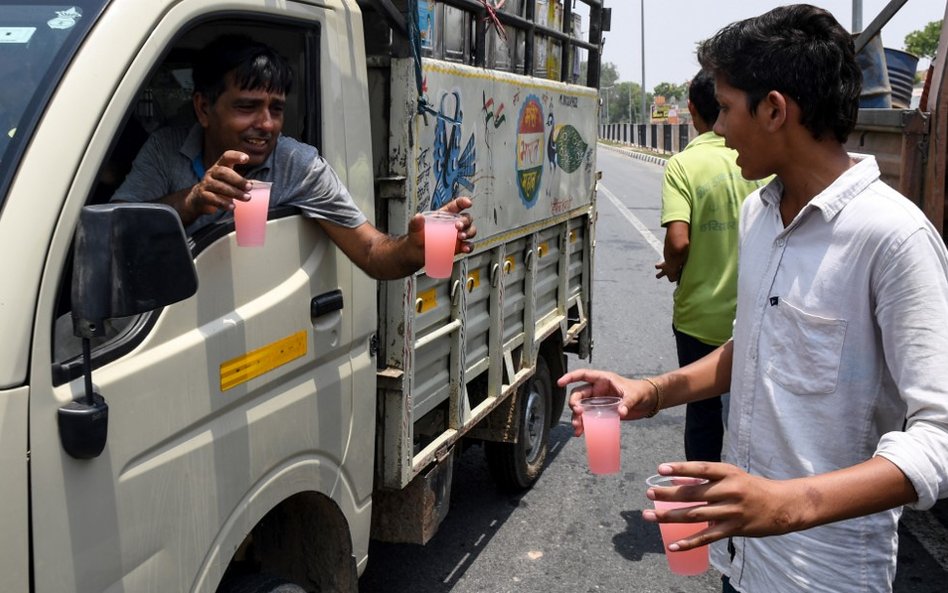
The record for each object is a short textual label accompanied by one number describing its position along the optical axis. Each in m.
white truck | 1.84
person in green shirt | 4.35
